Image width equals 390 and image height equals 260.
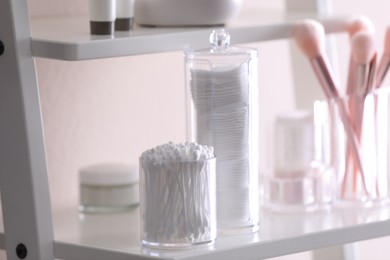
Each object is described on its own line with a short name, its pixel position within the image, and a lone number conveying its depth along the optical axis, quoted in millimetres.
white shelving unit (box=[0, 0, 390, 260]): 1262
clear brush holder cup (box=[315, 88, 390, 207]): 1465
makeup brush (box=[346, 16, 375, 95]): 1456
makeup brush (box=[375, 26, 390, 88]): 1453
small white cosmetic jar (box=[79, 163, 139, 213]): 1470
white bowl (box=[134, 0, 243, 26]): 1349
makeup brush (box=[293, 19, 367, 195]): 1404
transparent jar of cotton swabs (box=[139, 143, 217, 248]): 1278
